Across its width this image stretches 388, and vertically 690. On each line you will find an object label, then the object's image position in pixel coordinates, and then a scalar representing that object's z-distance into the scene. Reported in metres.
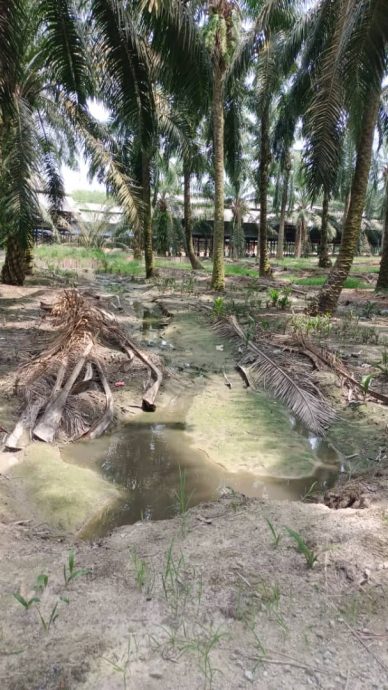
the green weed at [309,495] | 3.88
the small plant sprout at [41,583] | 2.39
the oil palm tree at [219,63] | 11.18
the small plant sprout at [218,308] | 9.97
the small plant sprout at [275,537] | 2.73
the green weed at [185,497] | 3.80
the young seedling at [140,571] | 2.43
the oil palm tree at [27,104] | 5.88
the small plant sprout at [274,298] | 10.92
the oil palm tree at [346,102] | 6.98
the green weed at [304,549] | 2.55
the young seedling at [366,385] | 5.72
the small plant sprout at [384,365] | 6.41
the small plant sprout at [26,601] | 2.22
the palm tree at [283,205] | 28.86
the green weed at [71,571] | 2.46
